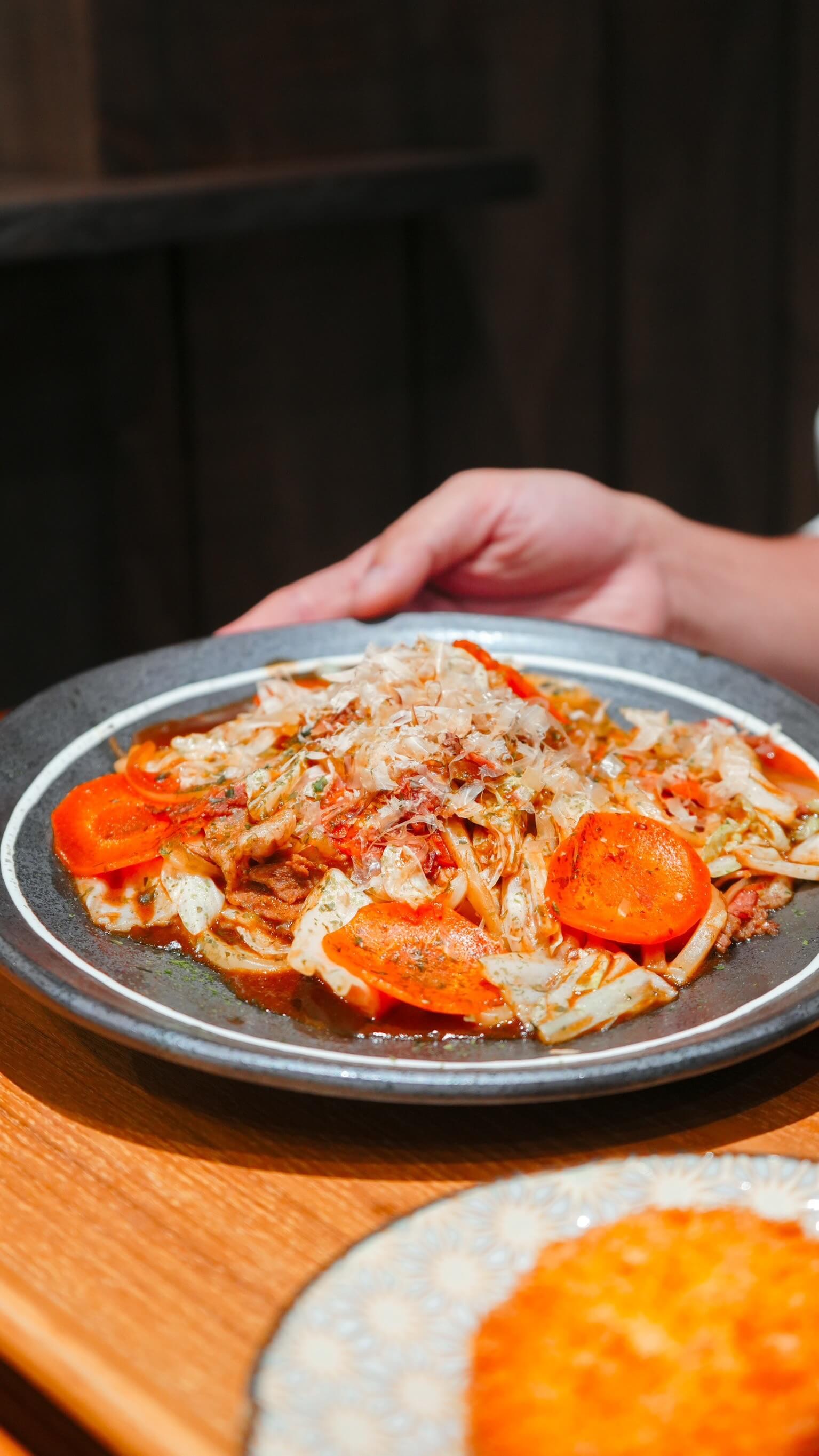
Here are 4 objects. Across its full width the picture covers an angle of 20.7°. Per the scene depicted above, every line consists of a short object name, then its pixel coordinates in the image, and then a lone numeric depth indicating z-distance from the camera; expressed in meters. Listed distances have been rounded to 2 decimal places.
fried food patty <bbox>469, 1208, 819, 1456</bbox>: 0.52
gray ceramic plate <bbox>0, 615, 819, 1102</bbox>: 0.60
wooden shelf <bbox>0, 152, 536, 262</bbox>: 1.20
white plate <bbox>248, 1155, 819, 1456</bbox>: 0.52
